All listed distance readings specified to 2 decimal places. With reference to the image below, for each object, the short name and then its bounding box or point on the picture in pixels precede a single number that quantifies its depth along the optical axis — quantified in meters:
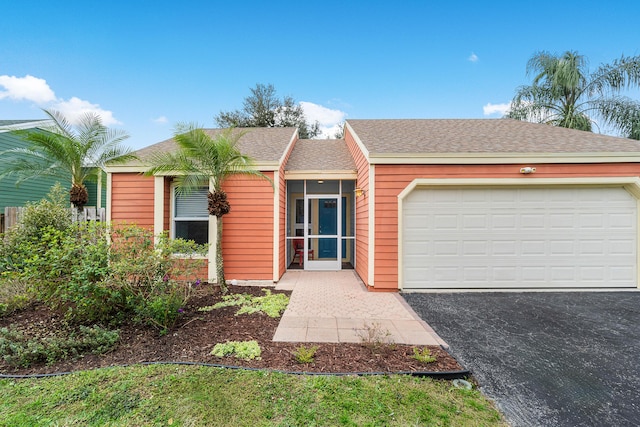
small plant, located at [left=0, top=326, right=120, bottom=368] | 2.88
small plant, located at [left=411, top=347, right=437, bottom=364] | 2.84
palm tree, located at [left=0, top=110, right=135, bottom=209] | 5.56
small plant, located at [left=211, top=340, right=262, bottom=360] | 3.01
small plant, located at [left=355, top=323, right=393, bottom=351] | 3.14
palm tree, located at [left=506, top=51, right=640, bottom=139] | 10.77
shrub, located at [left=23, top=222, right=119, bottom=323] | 3.55
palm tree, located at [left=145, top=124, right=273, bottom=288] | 5.21
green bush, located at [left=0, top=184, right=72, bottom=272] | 4.31
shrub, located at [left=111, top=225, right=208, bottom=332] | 3.70
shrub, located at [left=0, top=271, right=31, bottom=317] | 4.16
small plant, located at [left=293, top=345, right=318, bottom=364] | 2.85
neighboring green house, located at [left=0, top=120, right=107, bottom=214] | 10.30
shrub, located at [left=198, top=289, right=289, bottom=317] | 4.47
